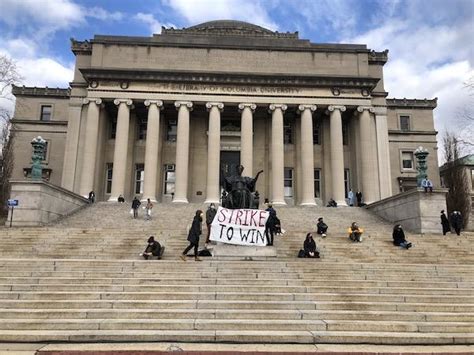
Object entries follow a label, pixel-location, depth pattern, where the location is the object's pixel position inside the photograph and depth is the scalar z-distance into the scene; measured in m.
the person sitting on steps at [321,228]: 19.66
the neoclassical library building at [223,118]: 33.88
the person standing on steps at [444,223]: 21.03
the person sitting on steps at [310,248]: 15.34
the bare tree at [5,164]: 37.44
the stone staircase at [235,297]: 8.17
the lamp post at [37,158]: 22.52
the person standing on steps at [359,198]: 33.07
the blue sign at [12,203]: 20.98
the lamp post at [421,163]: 22.34
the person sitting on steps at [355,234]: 18.66
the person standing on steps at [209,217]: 16.49
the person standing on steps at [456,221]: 21.23
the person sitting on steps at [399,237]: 17.86
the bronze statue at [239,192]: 15.93
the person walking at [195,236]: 13.79
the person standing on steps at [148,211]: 24.81
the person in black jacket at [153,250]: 14.65
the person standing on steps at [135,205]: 24.66
